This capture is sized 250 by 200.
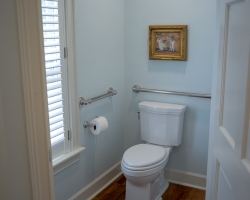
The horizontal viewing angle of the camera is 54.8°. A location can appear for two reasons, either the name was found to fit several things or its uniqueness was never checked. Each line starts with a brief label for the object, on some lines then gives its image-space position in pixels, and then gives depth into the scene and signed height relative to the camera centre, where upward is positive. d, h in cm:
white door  87 -21
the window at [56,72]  166 -9
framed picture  217 +15
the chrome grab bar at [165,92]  218 -32
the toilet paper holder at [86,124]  202 -54
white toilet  191 -78
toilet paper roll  202 -55
